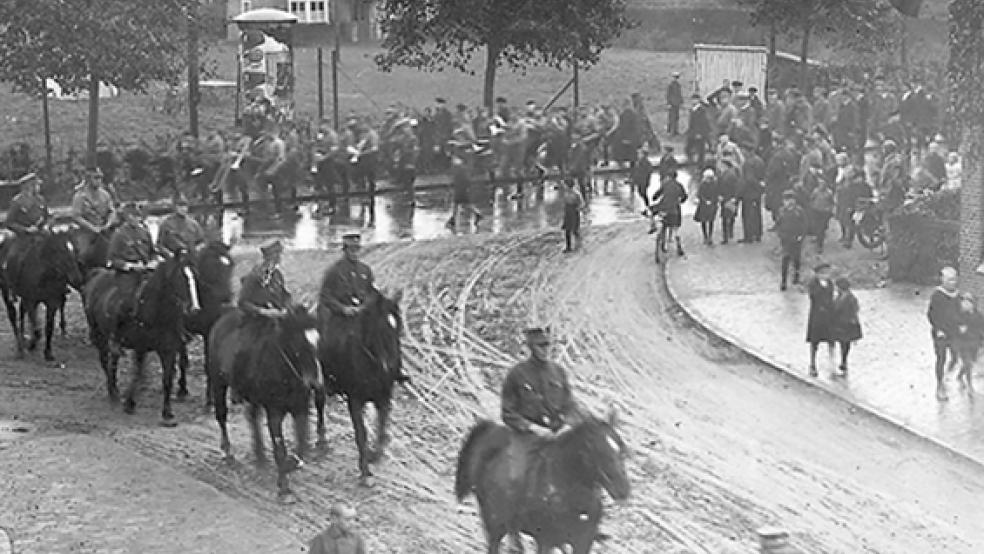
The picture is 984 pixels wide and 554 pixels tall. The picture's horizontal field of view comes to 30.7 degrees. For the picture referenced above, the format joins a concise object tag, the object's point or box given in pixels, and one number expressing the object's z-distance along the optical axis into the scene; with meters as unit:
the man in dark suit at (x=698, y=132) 42.84
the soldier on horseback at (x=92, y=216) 24.47
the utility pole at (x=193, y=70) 40.25
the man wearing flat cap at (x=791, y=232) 27.78
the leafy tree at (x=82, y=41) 37.44
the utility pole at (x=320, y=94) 43.86
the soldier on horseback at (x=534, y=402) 14.68
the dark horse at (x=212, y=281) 21.50
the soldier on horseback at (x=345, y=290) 18.66
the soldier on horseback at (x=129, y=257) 21.27
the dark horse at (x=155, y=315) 20.29
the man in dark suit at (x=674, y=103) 48.72
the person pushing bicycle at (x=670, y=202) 30.97
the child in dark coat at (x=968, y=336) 21.64
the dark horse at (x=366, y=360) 18.28
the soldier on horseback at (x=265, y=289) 18.53
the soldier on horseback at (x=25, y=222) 24.41
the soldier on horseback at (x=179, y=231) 22.36
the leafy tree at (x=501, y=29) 44.31
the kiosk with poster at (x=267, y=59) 44.00
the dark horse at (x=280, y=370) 17.80
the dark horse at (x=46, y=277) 24.11
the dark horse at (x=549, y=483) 13.77
